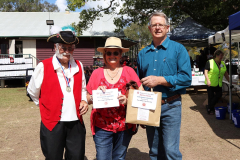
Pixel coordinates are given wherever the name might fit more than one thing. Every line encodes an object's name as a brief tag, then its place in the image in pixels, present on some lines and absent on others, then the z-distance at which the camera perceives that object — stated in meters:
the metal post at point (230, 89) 5.99
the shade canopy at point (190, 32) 11.89
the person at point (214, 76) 6.74
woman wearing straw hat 2.66
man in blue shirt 2.51
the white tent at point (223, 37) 6.87
